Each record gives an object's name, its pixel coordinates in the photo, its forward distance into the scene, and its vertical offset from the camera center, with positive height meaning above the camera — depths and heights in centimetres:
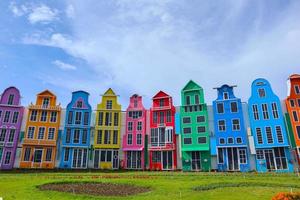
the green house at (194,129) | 3978 +699
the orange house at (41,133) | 4097 +675
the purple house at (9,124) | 4066 +833
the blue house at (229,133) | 3812 +607
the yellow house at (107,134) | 4281 +671
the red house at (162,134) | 4125 +639
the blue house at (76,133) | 4219 +678
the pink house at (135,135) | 4256 +651
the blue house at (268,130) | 3647 +630
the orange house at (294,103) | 3747 +1063
